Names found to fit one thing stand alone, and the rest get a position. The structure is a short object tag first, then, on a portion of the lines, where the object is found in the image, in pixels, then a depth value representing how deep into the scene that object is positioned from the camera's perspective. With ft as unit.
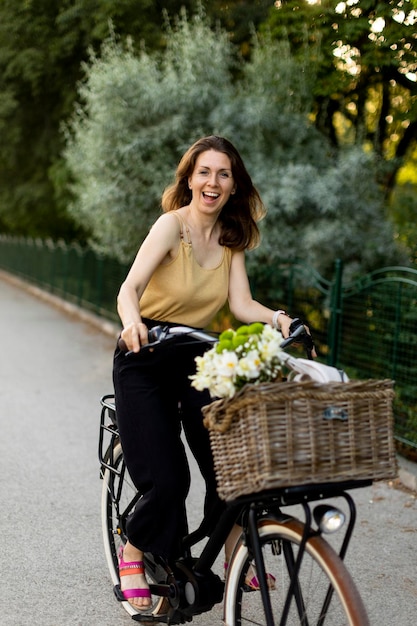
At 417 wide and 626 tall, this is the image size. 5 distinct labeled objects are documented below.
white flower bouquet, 8.55
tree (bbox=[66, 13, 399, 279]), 35.22
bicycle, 8.82
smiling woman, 10.94
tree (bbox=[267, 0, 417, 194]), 27.76
